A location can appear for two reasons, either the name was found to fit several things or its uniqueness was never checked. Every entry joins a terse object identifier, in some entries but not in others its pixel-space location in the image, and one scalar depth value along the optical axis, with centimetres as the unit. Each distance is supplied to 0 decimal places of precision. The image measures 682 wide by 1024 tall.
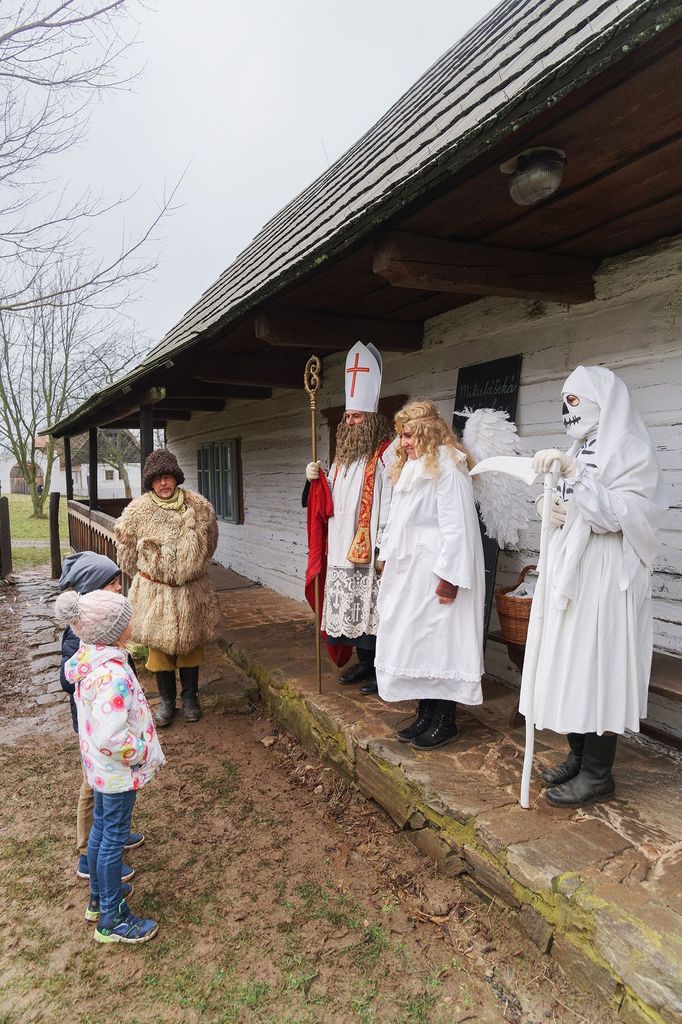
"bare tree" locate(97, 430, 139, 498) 2662
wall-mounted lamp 218
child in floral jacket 233
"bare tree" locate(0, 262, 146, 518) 2195
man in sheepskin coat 404
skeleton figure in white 240
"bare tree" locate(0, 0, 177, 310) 685
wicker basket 320
